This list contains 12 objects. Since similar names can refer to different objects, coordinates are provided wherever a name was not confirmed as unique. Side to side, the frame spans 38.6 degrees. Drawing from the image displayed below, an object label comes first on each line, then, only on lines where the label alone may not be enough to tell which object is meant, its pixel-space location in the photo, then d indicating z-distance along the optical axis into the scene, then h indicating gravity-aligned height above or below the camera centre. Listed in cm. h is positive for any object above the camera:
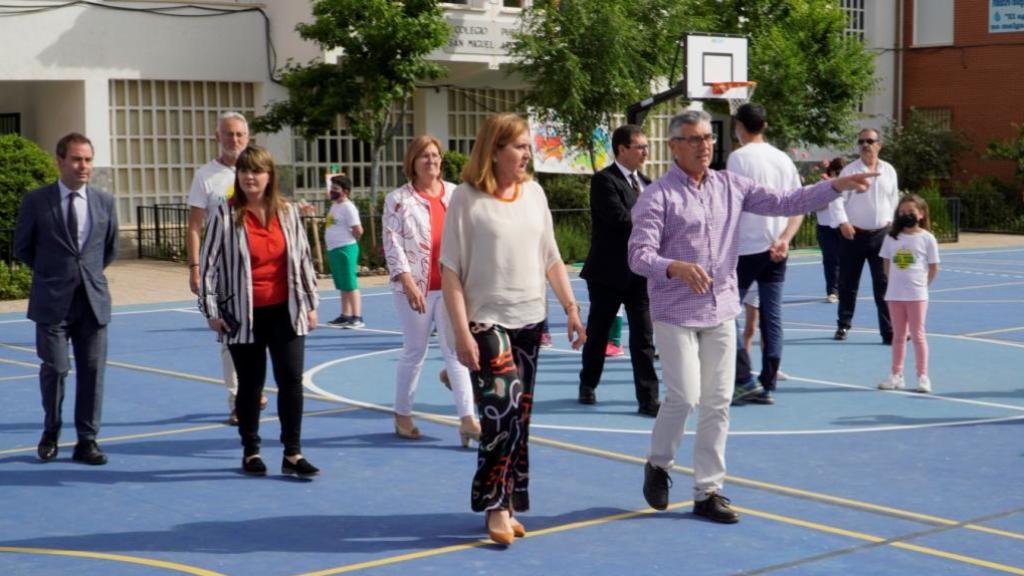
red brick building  3853 +259
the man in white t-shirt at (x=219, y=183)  901 -8
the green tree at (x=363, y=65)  2309 +168
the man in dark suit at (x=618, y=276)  966 -73
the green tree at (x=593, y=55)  2475 +193
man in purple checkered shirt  682 -62
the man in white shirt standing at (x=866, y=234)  1348 -64
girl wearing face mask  1064 -84
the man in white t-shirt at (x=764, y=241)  994 -51
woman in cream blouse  639 -52
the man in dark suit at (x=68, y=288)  828 -66
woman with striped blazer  764 -61
